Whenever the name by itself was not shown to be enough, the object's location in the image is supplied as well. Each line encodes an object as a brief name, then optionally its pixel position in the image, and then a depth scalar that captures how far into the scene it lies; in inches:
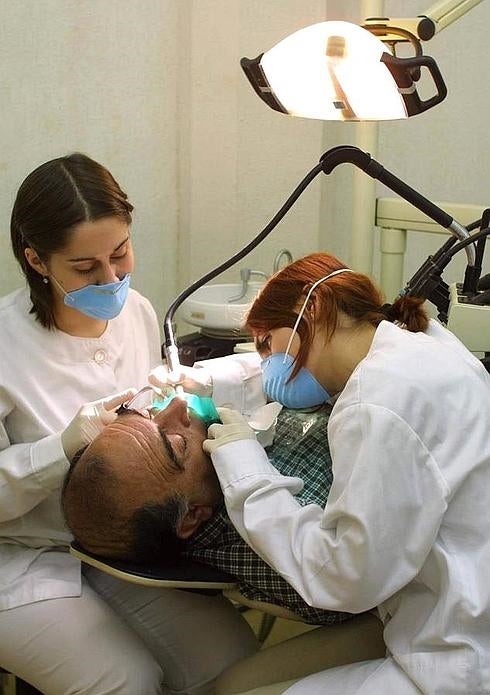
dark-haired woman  65.5
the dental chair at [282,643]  58.0
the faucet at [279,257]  104.0
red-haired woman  51.4
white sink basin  96.3
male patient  57.7
